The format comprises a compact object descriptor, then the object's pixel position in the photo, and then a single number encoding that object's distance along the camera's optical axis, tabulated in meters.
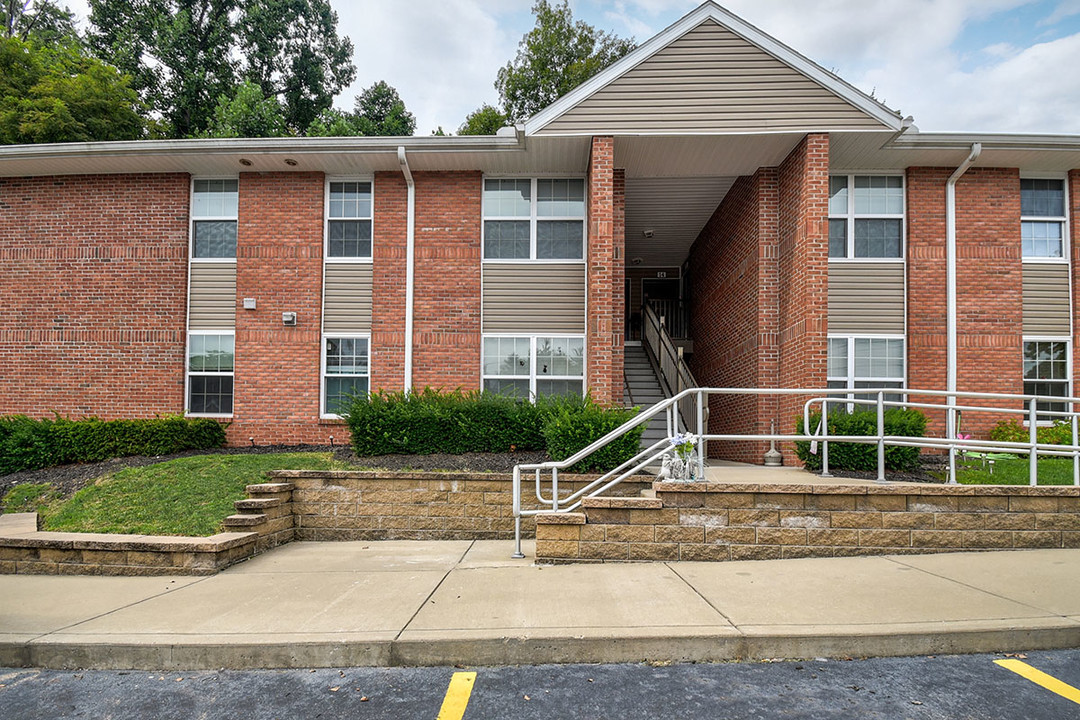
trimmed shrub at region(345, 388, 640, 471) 9.45
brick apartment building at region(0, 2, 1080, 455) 11.60
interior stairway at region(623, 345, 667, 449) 13.23
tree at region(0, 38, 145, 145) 19.06
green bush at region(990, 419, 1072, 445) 10.70
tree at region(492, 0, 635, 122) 28.53
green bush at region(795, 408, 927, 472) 7.97
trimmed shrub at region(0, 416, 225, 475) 10.15
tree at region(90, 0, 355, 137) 26.50
